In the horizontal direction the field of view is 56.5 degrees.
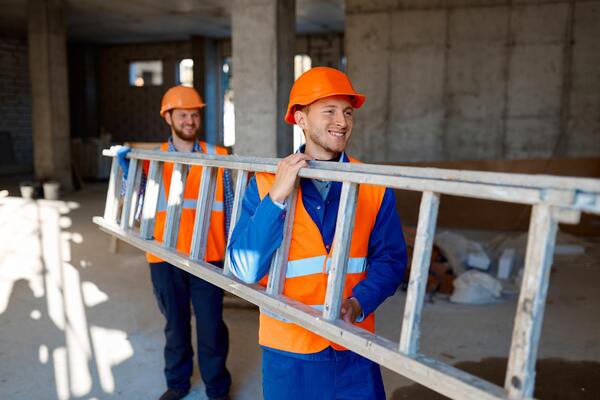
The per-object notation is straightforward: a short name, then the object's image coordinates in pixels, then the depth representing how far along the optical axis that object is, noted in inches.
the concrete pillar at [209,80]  820.6
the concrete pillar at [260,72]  291.1
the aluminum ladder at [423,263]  51.4
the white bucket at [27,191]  513.3
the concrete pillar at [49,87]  549.6
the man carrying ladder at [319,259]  88.2
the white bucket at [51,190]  512.4
